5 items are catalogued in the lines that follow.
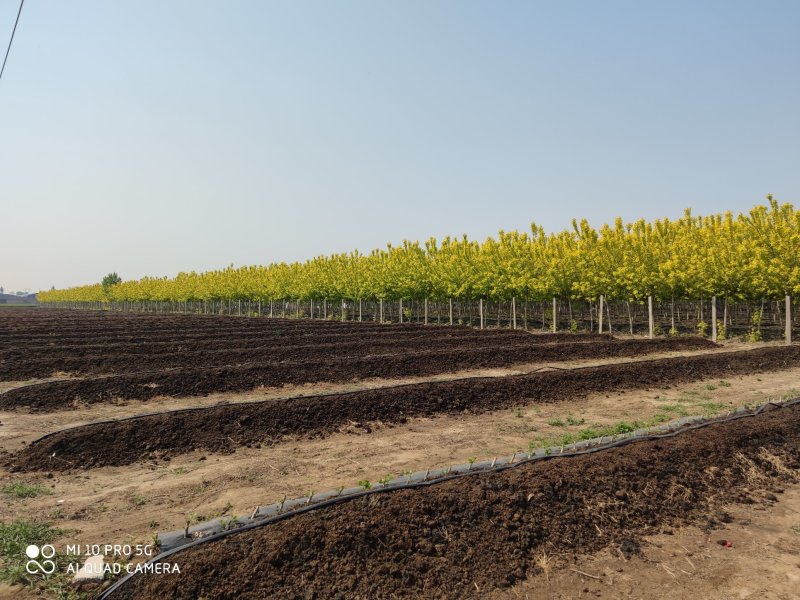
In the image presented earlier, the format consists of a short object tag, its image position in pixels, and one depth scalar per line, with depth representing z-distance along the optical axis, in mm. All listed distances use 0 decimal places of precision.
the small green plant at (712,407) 10666
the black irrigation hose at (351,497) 4267
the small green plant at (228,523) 4871
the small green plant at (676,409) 10677
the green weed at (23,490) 6491
